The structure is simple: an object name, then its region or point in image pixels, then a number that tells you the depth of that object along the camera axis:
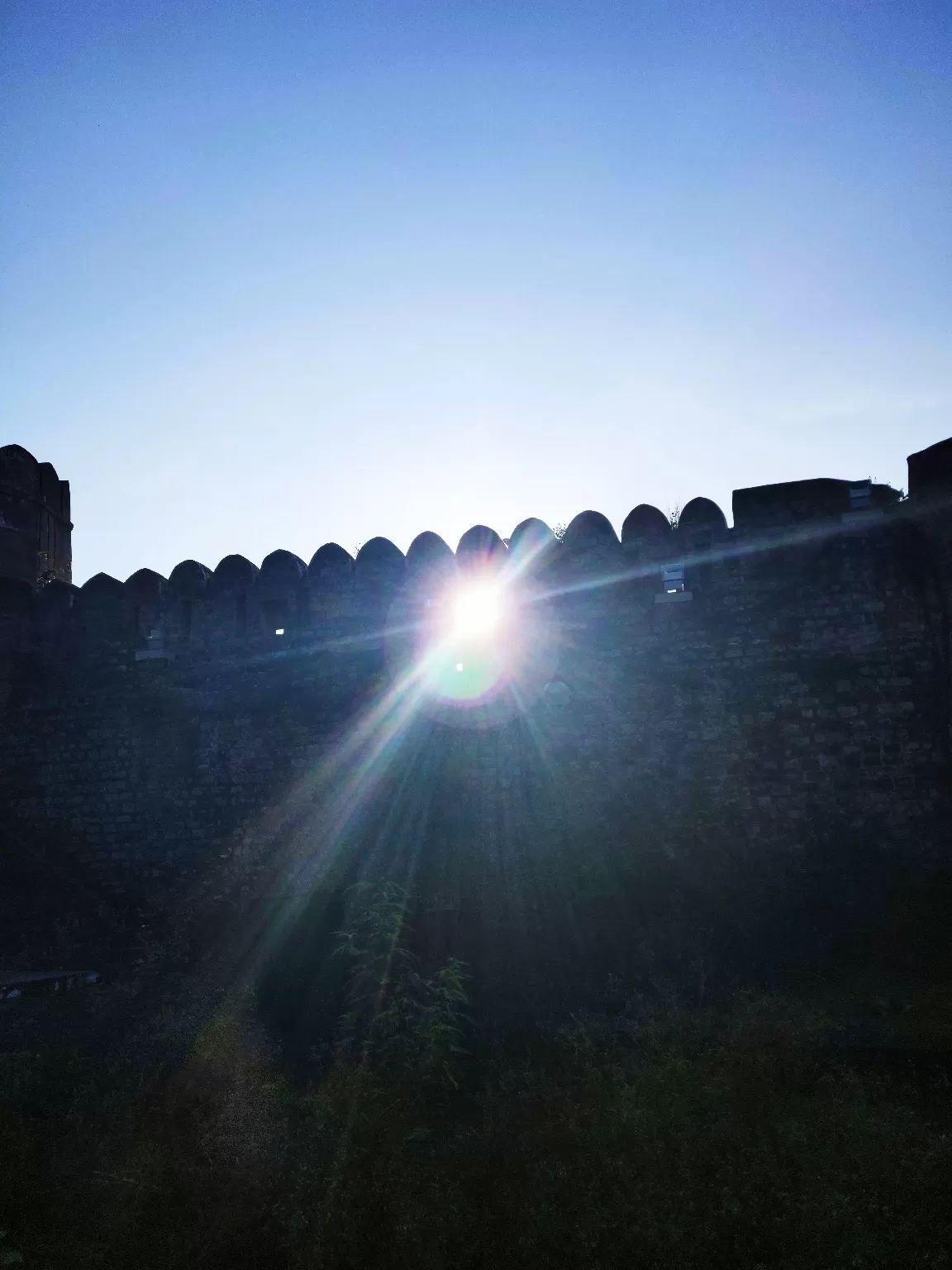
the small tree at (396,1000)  7.14
